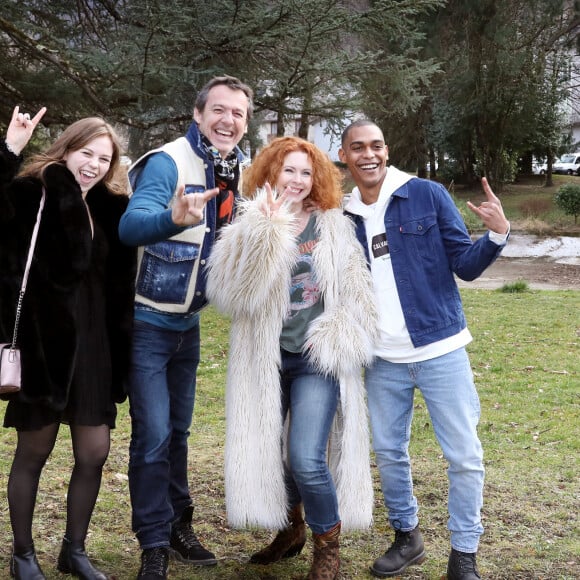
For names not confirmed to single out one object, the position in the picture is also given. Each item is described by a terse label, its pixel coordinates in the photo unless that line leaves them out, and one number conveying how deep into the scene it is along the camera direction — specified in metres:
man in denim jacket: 3.36
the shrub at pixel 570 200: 25.09
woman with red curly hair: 3.23
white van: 42.97
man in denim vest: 3.27
